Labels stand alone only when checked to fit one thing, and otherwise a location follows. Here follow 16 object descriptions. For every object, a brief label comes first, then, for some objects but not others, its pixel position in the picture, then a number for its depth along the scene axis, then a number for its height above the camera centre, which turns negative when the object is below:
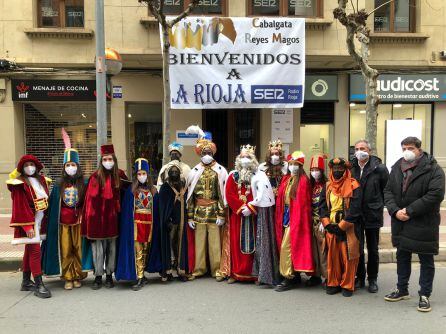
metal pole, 7.40 +1.12
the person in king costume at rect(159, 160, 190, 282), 5.80 -1.10
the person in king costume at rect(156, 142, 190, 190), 6.14 -0.34
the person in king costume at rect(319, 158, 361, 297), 5.11 -0.97
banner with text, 9.77 +1.75
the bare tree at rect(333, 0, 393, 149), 7.34 +1.22
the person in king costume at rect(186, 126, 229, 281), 5.99 -0.99
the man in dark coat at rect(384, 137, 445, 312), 4.62 -0.71
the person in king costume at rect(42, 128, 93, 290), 5.59 -1.13
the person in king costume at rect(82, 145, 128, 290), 5.48 -0.88
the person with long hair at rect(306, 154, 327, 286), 5.46 -0.86
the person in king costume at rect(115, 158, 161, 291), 5.61 -1.17
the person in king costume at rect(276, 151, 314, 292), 5.43 -1.03
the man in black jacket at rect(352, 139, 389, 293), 5.29 -0.73
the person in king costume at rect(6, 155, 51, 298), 5.29 -0.85
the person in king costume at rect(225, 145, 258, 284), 5.74 -1.03
